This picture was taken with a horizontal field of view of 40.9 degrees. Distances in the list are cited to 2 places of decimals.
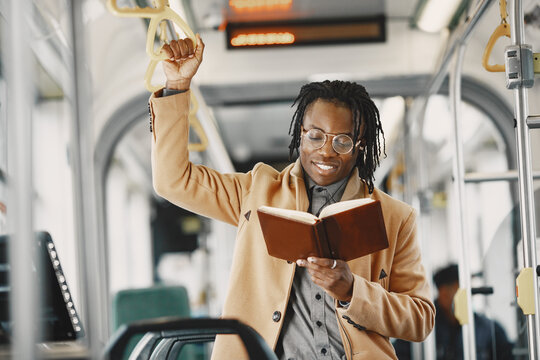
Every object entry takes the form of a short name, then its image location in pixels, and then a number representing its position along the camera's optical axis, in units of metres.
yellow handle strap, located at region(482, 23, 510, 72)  2.69
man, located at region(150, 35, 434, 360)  2.10
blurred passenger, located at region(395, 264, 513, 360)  5.37
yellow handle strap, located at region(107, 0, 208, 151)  2.05
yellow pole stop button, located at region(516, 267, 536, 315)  2.30
